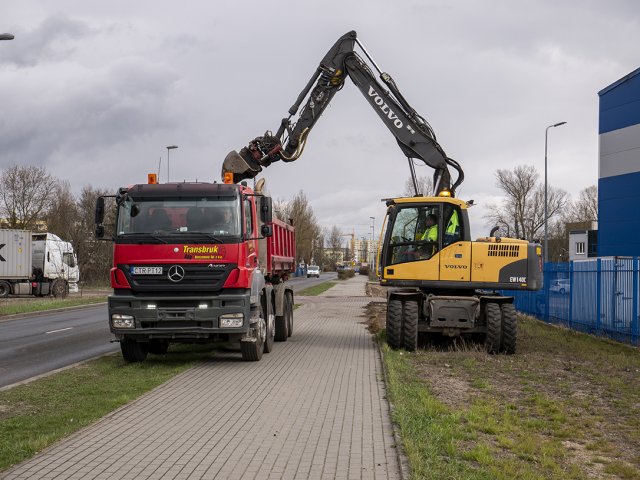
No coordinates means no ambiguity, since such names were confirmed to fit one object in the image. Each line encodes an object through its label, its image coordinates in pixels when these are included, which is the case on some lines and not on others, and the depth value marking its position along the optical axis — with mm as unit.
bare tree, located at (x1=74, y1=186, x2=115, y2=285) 53125
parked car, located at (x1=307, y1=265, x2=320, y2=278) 96944
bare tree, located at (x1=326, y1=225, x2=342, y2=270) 130875
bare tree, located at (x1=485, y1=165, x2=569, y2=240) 60706
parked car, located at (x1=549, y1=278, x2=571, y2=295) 20209
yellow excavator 13711
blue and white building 23344
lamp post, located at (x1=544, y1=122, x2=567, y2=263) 36312
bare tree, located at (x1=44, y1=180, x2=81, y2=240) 53322
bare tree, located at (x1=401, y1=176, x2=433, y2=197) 43312
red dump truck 11312
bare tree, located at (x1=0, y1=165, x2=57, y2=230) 52531
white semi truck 36406
